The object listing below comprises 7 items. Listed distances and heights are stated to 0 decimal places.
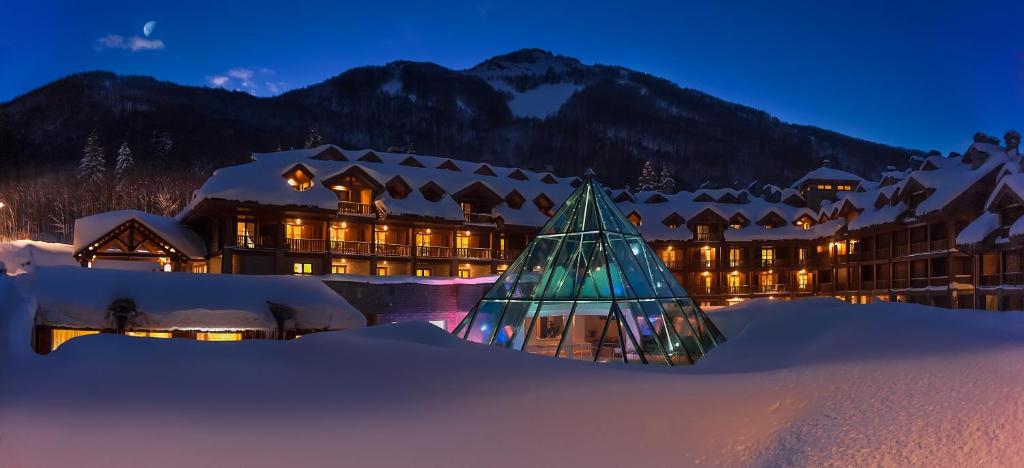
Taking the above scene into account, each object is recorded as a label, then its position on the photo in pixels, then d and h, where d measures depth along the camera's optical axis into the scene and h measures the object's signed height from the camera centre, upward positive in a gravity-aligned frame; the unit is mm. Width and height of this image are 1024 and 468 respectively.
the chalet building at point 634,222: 34969 +1480
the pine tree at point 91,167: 74188 +9626
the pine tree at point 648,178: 79088 +8826
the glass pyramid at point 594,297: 18938 -1359
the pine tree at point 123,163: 76725 +10274
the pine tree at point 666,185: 66312 +6821
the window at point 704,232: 54012 +1590
